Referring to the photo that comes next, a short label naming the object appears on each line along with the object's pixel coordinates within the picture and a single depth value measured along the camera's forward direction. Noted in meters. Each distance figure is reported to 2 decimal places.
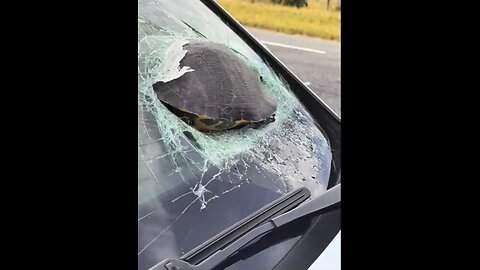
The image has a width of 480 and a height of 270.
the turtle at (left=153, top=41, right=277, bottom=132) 1.37
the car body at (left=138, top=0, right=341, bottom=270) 1.21
